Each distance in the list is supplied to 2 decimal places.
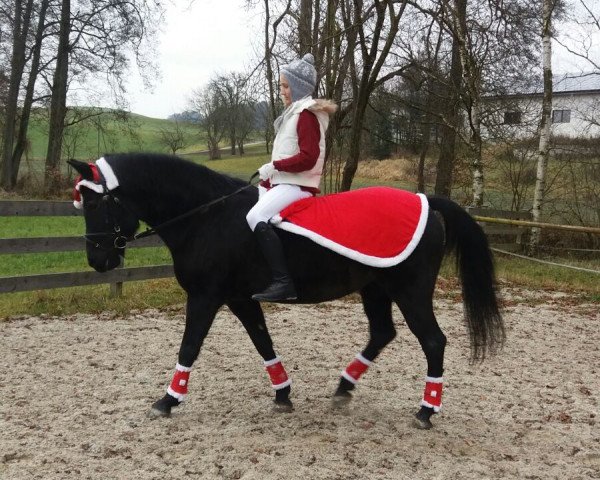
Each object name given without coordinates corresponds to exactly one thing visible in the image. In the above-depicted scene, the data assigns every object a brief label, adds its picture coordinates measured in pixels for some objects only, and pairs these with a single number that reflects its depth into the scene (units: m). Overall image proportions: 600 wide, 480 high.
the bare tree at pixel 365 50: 10.77
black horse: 3.89
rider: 3.83
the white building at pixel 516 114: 14.09
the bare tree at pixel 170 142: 32.84
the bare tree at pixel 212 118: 46.86
